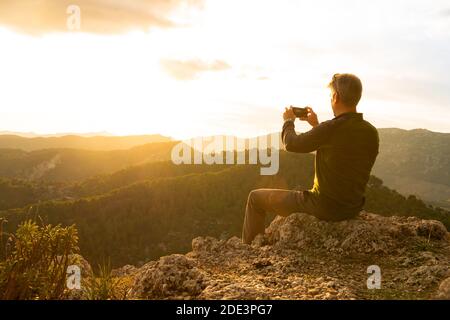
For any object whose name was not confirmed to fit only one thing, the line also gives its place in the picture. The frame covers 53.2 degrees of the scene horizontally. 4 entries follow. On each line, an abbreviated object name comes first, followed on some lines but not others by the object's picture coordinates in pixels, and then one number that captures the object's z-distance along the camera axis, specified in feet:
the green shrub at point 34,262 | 15.48
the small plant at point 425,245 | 22.97
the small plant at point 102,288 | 15.85
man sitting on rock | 20.39
